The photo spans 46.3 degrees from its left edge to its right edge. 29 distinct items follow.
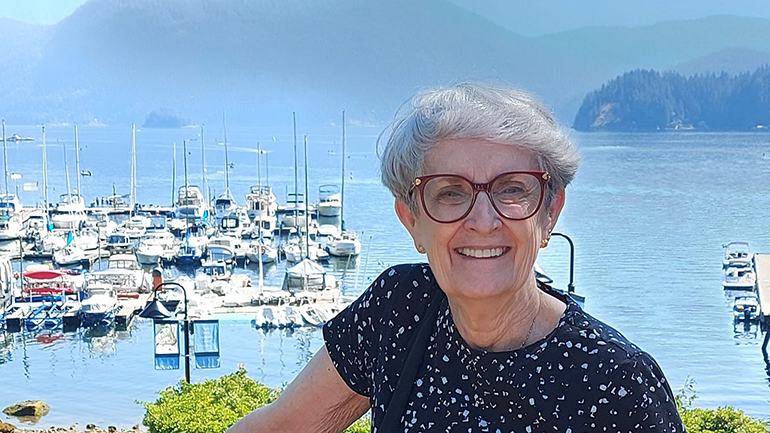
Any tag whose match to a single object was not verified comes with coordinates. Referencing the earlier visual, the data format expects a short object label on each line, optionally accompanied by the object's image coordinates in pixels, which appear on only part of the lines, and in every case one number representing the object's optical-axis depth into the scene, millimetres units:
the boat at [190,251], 32000
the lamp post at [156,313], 10648
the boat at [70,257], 31375
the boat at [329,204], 46094
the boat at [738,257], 31797
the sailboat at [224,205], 41391
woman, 1177
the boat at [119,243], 33812
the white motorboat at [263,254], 32156
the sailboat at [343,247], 33750
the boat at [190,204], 40844
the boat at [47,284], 23875
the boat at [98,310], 22312
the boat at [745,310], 23750
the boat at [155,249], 32031
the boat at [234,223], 37125
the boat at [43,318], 22609
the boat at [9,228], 37509
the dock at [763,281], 22906
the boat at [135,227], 35844
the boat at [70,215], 37844
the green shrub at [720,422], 4312
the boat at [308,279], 25922
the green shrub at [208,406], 5148
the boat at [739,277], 29125
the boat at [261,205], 41272
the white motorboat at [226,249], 31922
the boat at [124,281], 25094
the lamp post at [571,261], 6261
